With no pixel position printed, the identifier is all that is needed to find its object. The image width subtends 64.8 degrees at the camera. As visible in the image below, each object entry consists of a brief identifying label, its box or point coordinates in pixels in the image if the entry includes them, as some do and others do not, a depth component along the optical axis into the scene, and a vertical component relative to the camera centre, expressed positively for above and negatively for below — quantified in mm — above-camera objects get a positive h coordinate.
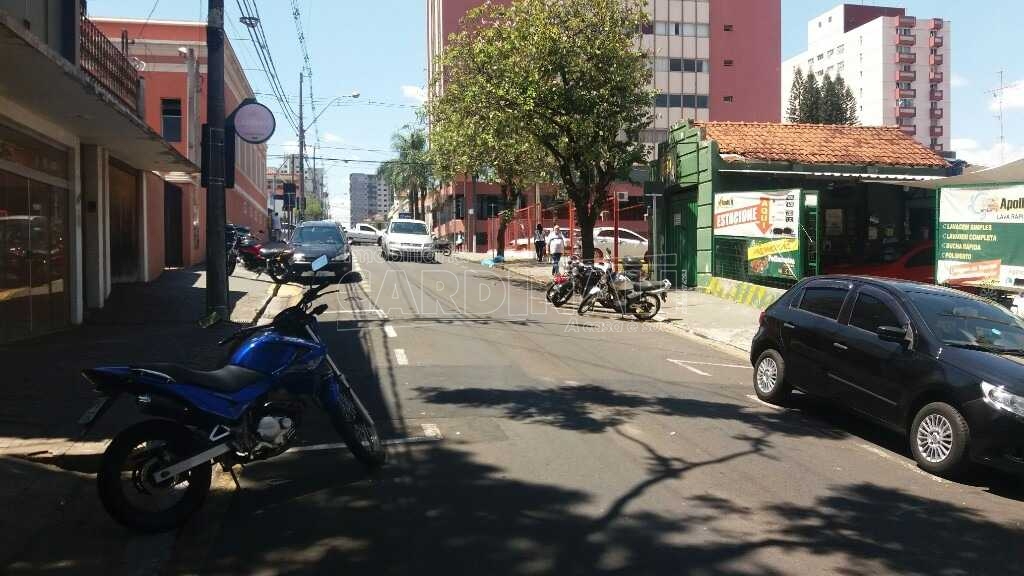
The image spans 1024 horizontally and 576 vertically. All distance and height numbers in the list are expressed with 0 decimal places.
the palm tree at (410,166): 63375 +6811
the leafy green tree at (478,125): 21453 +3642
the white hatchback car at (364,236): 53969 +985
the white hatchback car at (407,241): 30000 +361
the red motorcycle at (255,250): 23094 +13
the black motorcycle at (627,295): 16641 -917
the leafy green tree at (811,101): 52375 +9811
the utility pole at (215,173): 12680 +1225
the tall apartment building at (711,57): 57062 +14138
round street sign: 12672 +2019
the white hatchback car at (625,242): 31422 +353
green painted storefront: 19219 +1139
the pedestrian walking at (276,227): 47675 +1587
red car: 18625 -339
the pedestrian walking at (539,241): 31906 +395
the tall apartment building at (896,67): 96125 +22611
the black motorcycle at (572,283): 17858 -727
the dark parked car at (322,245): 19547 +147
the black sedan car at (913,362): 6195 -987
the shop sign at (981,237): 11812 +230
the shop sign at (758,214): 16344 +821
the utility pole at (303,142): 40250 +5414
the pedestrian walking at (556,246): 23648 +149
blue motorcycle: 4727 -1071
